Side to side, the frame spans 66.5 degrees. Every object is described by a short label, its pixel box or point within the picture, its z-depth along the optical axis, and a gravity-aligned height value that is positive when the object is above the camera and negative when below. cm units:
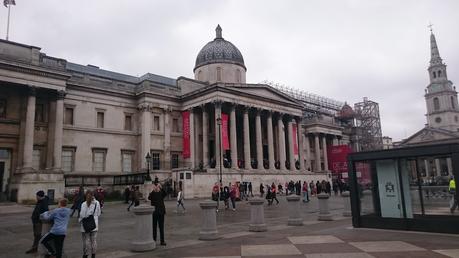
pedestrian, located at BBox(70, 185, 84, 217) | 1755 -33
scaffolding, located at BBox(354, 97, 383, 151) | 7262 +1233
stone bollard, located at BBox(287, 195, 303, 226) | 1424 -107
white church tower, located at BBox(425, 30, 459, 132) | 10044 +2352
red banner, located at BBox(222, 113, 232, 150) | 3916 +596
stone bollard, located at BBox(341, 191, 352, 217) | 1721 -115
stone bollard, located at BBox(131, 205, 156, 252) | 969 -111
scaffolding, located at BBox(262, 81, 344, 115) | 6800 +1717
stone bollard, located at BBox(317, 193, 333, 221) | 1570 -109
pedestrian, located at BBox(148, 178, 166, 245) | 1054 -55
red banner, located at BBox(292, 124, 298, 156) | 4826 +598
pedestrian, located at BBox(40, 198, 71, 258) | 783 -85
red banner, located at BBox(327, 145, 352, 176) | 5625 +401
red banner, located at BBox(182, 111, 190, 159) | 4164 +629
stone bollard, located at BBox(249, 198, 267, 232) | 1283 -113
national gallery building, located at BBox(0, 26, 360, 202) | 3138 +724
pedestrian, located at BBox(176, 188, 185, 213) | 2028 -53
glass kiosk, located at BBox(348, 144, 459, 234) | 1067 -22
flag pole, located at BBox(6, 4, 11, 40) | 3313 +1595
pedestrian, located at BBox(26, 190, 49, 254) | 1006 -52
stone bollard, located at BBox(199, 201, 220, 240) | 1138 -111
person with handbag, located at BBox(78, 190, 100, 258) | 825 -75
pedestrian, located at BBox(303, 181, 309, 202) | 2824 -77
